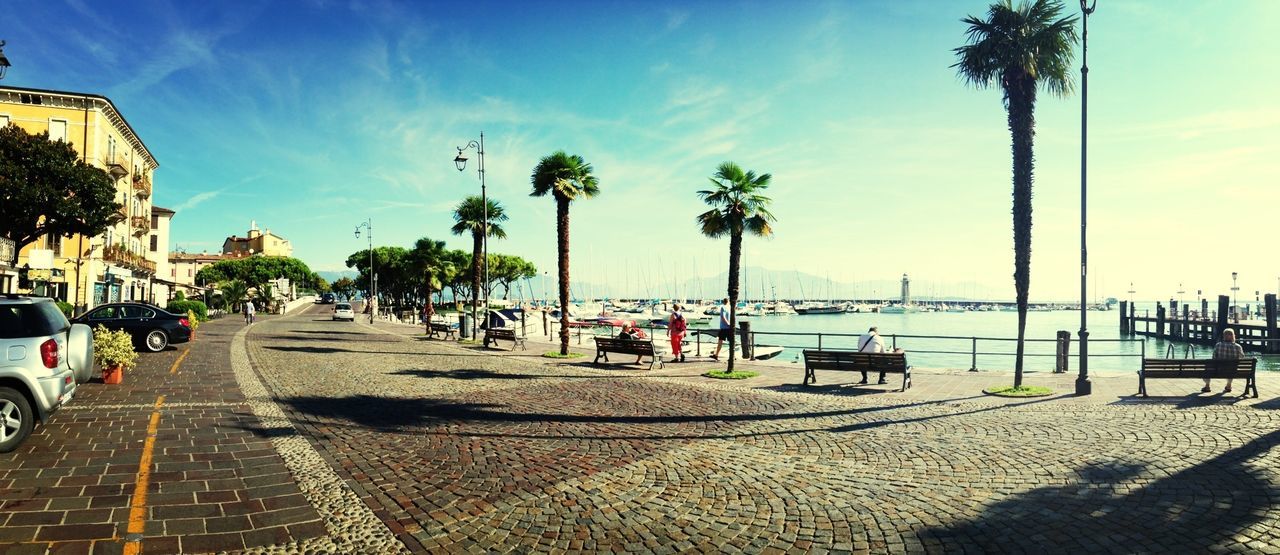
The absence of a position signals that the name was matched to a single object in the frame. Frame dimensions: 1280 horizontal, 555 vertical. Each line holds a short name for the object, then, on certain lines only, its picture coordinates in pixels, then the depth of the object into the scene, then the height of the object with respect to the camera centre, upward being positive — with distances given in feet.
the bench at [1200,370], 39.60 -4.41
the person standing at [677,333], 63.67 -4.35
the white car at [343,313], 168.29 -7.85
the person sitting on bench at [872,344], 48.76 -3.87
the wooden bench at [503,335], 75.66 -5.85
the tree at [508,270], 311.27 +8.00
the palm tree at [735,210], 53.98 +6.65
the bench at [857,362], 43.29 -4.83
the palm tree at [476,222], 106.32 +10.33
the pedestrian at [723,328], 60.89 -3.78
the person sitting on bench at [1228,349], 42.24 -3.39
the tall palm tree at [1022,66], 43.75 +15.66
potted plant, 39.91 -4.54
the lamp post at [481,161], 83.90 +16.07
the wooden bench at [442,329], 95.09 -6.52
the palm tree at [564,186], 68.08 +10.58
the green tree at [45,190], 76.89 +10.85
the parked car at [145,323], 61.62 -4.07
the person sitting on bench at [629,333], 61.72 -4.39
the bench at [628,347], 57.11 -5.34
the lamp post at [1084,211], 41.27 +5.62
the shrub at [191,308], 125.08 -5.28
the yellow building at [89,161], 132.67 +25.84
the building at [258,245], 457.27 +27.76
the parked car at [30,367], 22.21 -3.10
